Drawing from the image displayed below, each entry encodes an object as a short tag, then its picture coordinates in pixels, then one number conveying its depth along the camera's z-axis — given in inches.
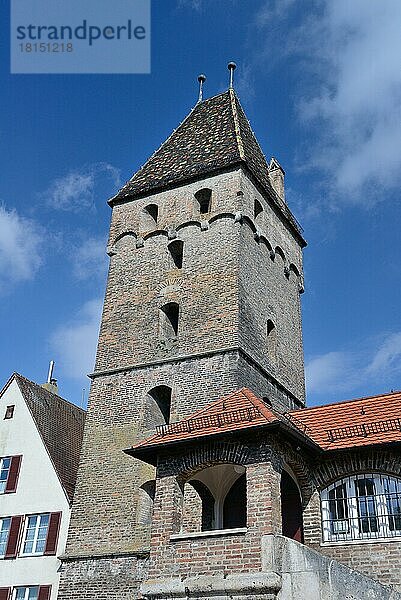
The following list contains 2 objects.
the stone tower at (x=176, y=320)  706.8
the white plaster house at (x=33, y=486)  796.0
